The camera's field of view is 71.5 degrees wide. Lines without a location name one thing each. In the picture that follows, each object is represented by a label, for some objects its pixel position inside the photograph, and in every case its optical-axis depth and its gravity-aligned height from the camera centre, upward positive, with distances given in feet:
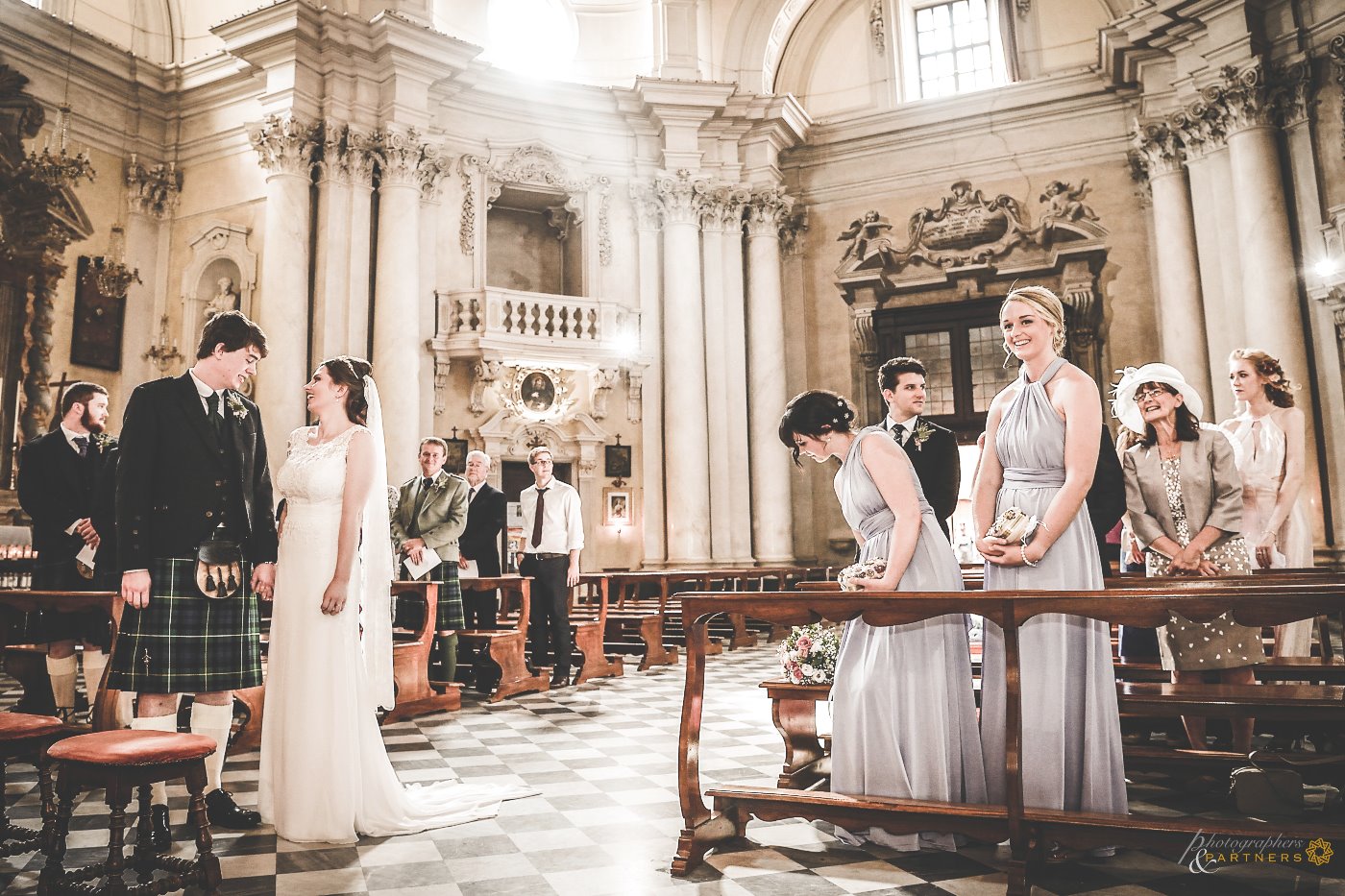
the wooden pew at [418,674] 20.98 -2.53
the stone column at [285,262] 39.65 +13.02
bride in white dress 11.68 -1.03
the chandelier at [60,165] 34.47 +15.85
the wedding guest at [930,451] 16.15 +1.74
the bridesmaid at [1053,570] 10.09 -0.27
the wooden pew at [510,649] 23.91 -2.28
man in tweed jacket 23.12 +1.01
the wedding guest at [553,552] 26.22 +0.19
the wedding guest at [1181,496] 13.38 +0.73
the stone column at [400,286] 40.98 +12.22
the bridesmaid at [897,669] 10.91 -1.42
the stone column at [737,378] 47.65 +9.08
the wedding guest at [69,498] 18.42 +1.46
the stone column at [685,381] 46.16 +8.76
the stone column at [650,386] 46.91 +8.61
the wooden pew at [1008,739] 8.63 -2.04
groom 11.44 +0.37
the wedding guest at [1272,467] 17.62 +1.45
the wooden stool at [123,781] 8.79 -2.02
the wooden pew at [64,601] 13.30 -0.44
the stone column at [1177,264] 40.14 +12.09
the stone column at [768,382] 47.88 +8.89
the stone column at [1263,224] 36.09 +12.50
